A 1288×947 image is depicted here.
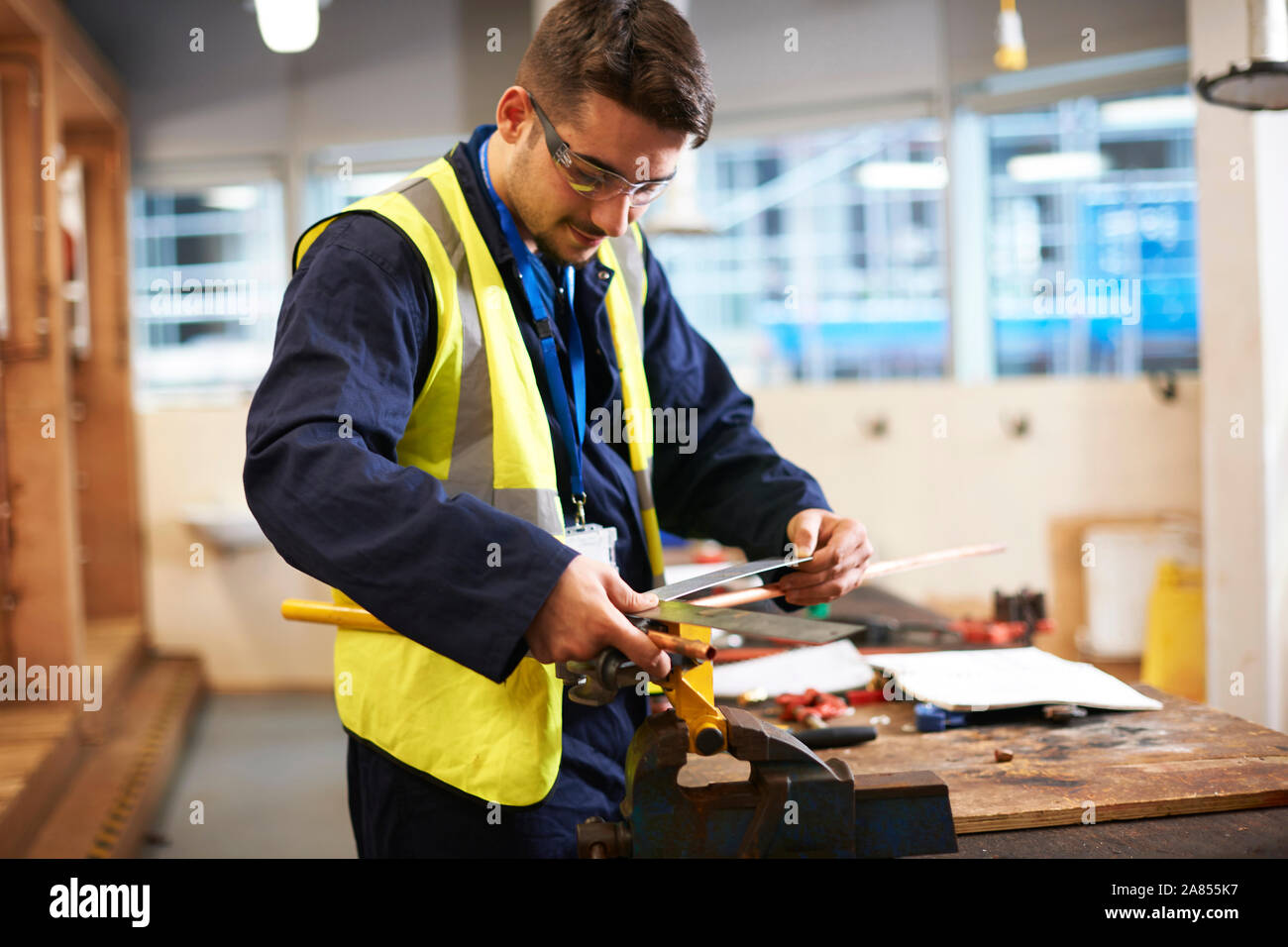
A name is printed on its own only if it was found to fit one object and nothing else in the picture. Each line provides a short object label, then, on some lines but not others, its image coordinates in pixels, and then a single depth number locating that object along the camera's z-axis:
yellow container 4.27
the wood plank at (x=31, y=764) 2.99
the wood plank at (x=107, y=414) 5.87
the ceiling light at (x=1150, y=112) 4.94
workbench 1.20
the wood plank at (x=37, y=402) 4.20
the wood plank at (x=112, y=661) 4.30
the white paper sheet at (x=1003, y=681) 1.59
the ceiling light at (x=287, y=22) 2.98
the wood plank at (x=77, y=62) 4.15
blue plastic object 1.58
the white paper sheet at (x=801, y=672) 1.86
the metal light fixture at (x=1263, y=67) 2.48
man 1.07
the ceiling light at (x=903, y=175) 5.35
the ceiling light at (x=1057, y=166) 5.11
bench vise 1.07
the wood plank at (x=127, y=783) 3.22
